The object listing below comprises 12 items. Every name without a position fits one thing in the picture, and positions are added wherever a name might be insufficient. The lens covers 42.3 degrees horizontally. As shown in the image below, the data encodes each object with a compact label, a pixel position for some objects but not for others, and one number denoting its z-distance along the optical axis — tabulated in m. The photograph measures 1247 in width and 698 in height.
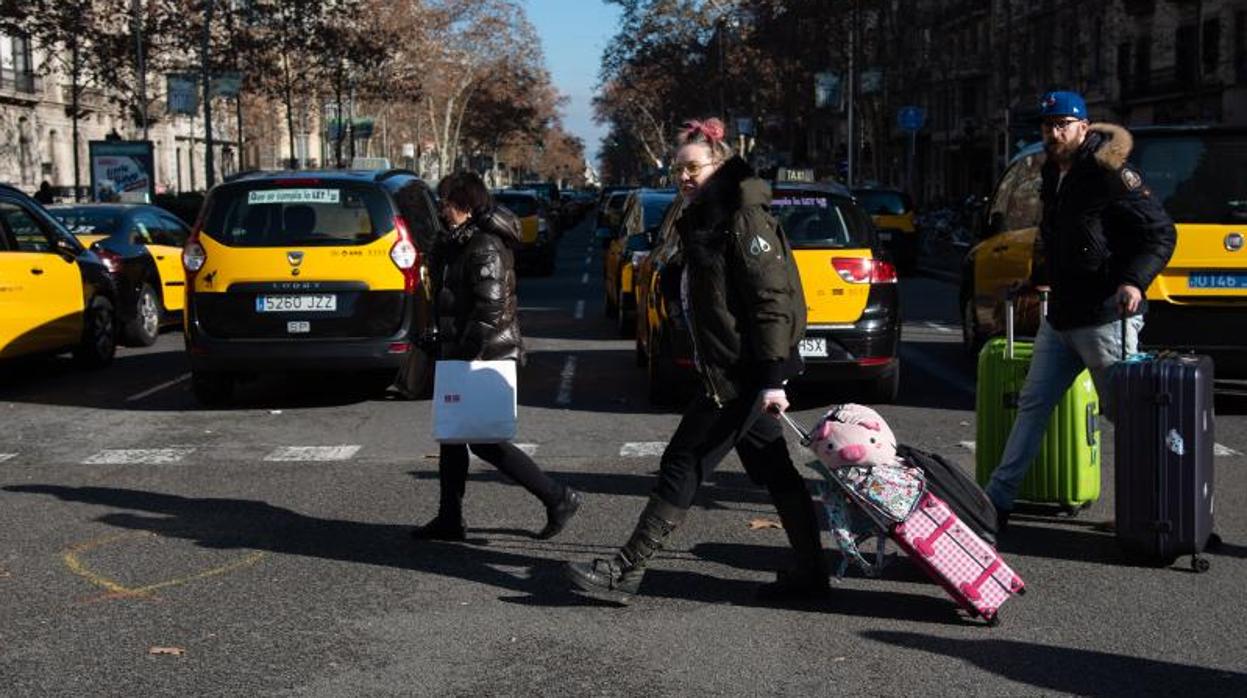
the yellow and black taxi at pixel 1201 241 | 10.43
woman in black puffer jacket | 6.91
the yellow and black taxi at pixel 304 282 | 11.35
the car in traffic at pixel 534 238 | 29.92
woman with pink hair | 5.51
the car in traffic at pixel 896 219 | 28.91
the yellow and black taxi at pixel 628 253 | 16.27
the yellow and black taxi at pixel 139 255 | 16.14
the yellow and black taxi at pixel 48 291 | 12.52
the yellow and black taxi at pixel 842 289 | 10.86
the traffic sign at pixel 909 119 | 36.44
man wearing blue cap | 6.33
